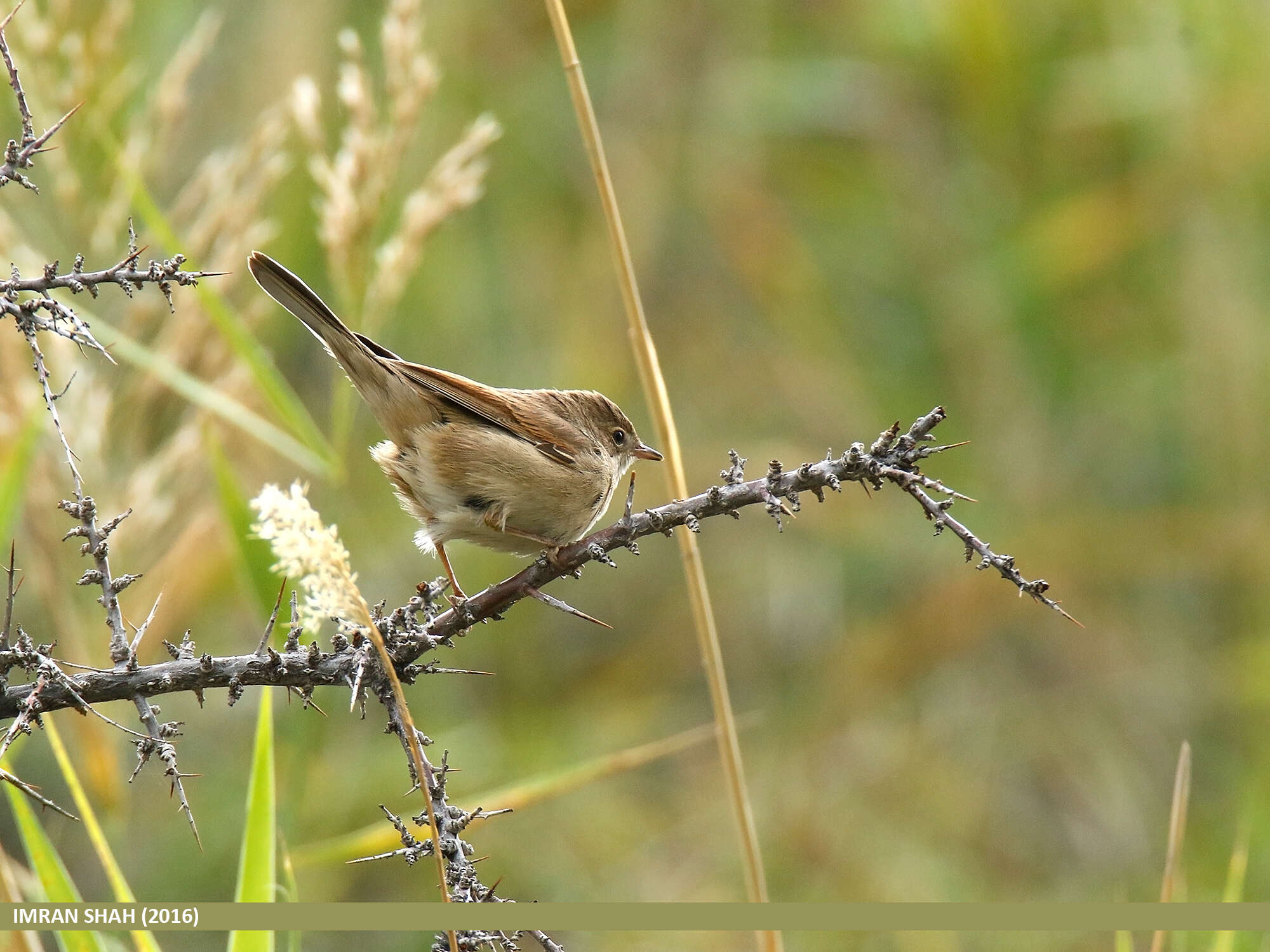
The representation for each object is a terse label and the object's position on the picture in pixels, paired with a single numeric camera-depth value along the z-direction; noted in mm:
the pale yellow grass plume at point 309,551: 2879
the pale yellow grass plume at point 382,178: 6793
